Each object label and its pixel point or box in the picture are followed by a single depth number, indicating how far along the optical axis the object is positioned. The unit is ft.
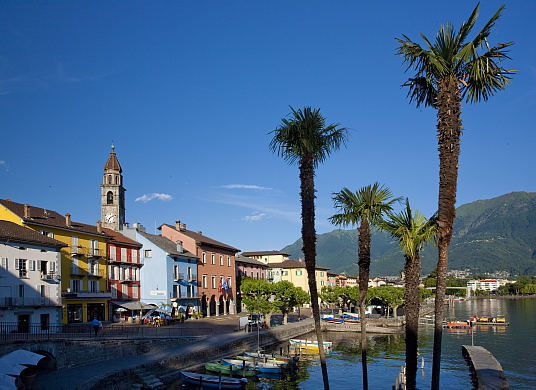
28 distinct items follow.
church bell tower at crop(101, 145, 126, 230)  257.34
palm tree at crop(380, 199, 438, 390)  53.36
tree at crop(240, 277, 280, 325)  203.21
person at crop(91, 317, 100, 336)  126.28
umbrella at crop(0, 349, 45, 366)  86.52
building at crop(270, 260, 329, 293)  343.67
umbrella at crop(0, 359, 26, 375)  82.28
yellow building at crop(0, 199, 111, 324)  157.69
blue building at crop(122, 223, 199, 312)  207.72
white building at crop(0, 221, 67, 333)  126.93
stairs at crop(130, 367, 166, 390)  103.19
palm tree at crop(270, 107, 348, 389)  59.57
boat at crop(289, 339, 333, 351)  170.91
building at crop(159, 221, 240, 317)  237.27
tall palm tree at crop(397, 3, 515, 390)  46.52
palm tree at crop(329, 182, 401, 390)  67.87
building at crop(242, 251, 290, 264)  364.38
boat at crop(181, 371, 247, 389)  110.01
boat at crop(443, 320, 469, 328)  259.80
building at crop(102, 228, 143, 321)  189.67
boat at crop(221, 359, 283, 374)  130.00
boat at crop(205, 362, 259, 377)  123.54
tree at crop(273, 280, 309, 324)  211.00
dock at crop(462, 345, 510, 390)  98.63
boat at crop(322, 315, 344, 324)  249.96
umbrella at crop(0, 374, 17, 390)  75.70
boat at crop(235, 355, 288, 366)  134.62
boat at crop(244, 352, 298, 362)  139.74
